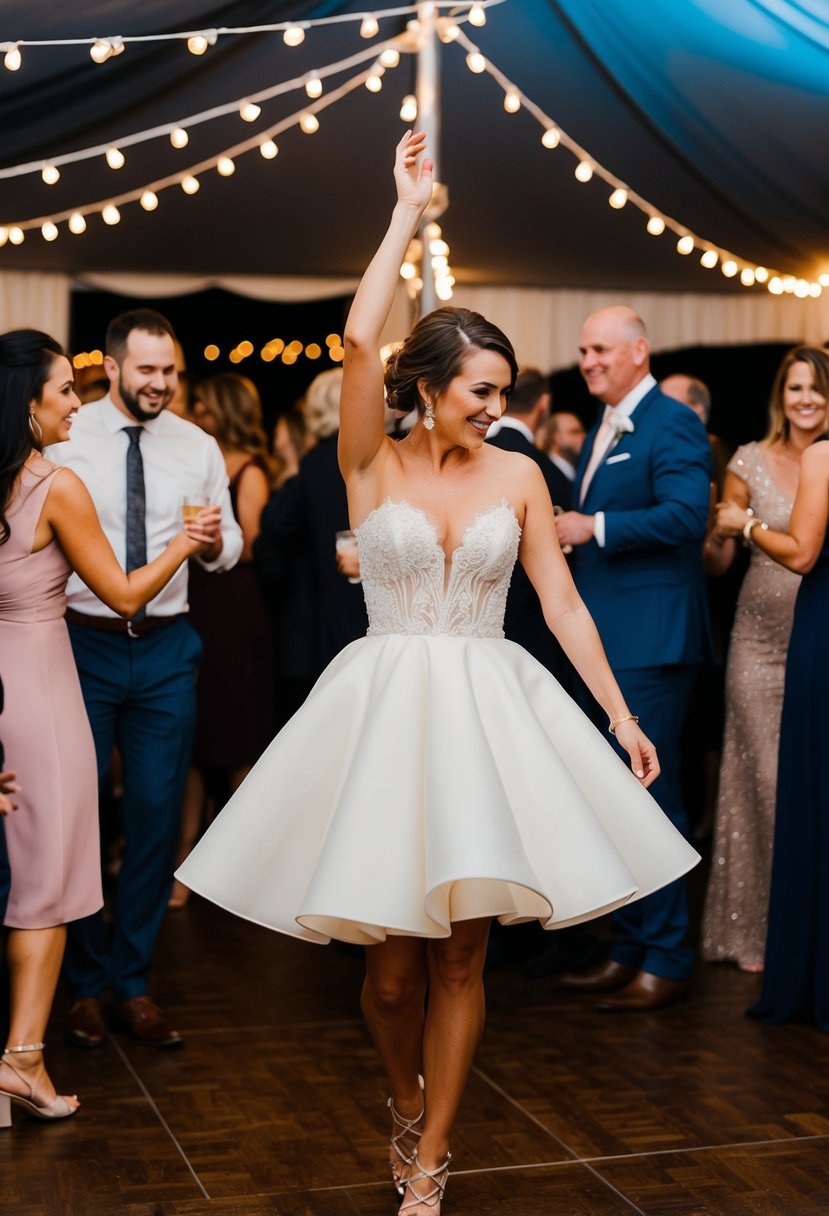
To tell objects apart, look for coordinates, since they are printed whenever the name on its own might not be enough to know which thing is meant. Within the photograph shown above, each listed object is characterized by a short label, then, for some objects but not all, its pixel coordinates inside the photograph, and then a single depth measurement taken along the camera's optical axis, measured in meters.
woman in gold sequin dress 4.53
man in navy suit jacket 4.09
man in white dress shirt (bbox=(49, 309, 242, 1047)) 3.75
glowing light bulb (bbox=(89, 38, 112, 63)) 4.17
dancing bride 2.48
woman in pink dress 3.16
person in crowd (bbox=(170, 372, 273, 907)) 5.38
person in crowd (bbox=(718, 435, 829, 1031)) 3.94
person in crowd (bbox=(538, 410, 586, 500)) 7.07
